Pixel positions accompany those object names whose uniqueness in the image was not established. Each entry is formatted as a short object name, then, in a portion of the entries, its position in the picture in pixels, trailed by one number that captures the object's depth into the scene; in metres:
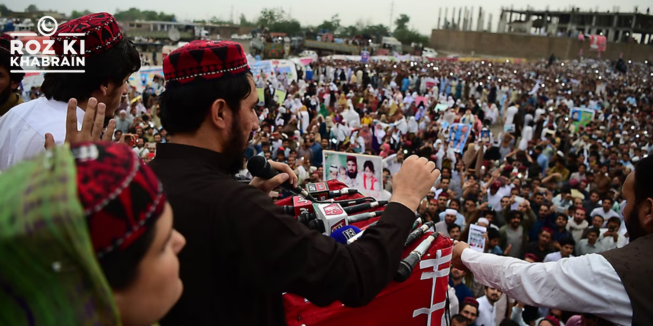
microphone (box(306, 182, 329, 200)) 1.91
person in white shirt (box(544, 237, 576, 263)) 5.38
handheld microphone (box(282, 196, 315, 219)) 1.77
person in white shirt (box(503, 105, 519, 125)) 15.16
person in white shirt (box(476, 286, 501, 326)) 4.54
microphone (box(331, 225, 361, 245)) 1.53
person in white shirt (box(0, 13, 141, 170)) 1.77
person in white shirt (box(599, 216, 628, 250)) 5.71
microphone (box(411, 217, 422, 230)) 1.77
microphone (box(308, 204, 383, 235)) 1.58
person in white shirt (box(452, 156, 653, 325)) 1.58
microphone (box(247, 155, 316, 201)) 1.63
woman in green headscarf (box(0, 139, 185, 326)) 0.69
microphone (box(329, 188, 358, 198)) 1.97
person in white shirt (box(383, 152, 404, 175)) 8.60
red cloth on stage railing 1.44
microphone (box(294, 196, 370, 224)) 1.69
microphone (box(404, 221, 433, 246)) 1.60
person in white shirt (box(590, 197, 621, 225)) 6.74
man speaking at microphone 1.12
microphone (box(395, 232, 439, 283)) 1.44
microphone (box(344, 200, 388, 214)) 1.76
